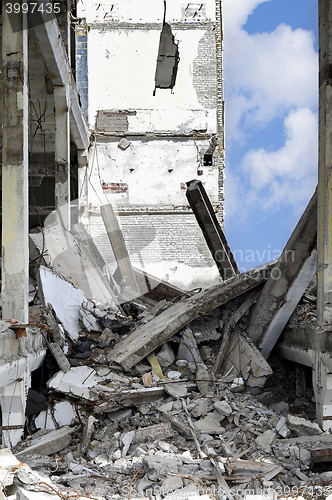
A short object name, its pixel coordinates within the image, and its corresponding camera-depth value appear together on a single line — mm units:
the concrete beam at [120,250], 10961
